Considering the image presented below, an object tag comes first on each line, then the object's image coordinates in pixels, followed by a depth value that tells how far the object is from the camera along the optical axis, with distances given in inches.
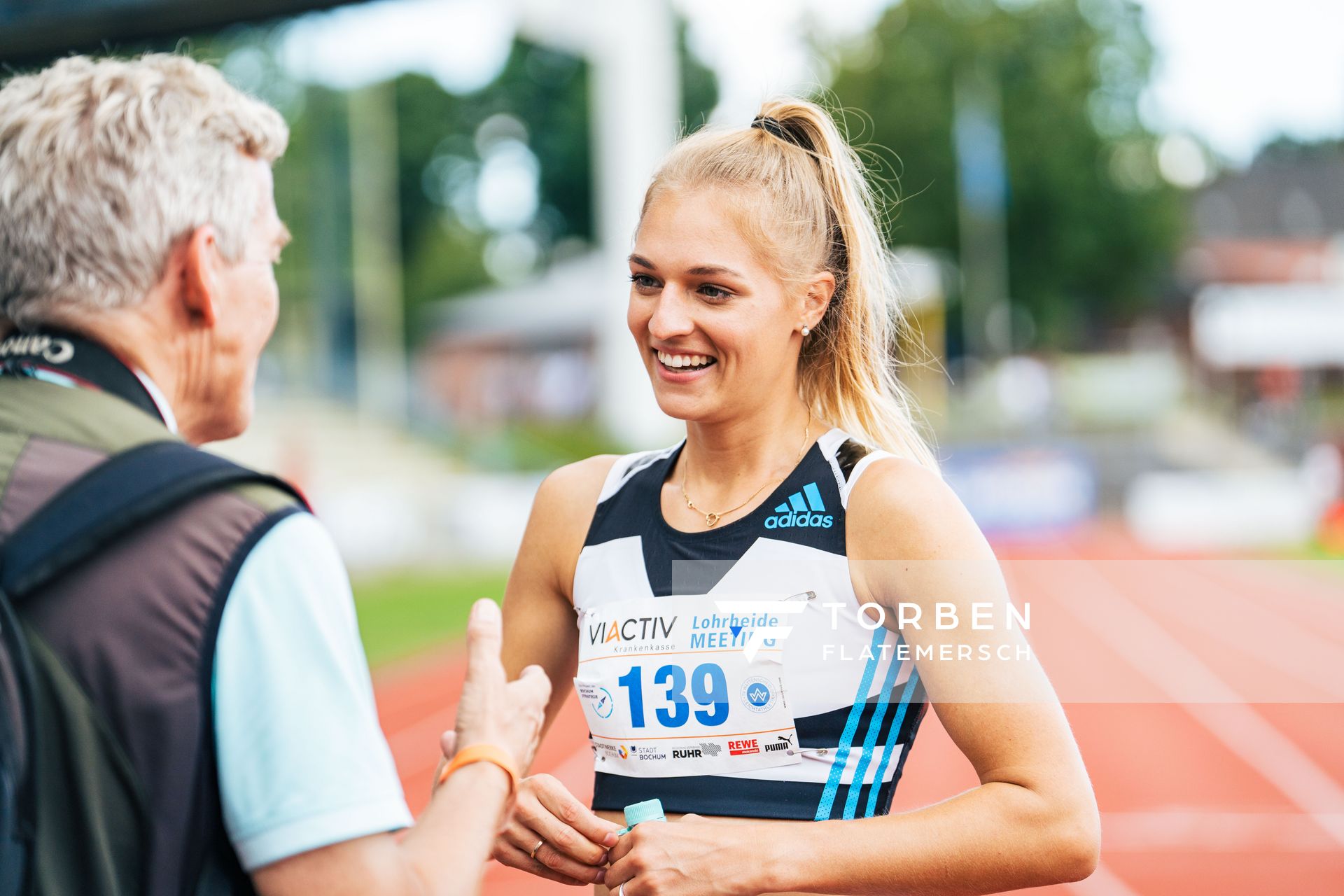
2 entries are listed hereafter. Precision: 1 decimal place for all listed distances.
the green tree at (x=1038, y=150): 1391.5
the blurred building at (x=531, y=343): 1331.2
